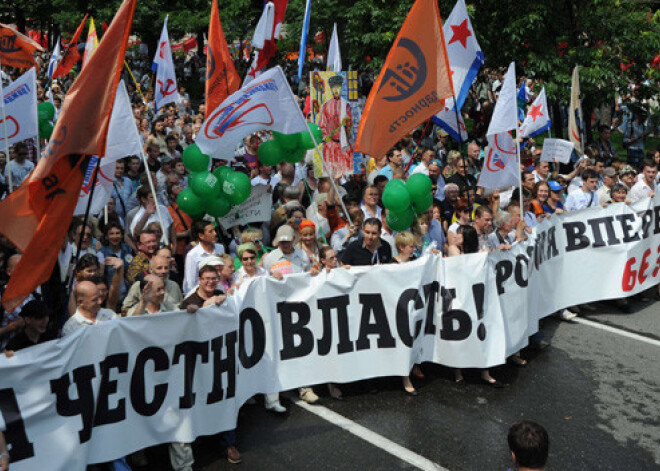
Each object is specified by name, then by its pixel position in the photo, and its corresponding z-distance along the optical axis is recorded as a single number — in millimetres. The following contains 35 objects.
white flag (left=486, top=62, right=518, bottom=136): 9359
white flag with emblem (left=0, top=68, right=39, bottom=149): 9562
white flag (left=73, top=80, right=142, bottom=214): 7977
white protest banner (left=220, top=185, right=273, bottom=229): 8867
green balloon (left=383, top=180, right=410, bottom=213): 8383
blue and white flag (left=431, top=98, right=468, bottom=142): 9984
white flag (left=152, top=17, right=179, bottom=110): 12984
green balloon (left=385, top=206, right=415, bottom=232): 8555
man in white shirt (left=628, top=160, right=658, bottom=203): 11359
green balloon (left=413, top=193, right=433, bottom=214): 8680
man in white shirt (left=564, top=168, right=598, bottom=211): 10953
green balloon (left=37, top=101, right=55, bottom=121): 11734
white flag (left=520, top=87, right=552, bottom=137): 12258
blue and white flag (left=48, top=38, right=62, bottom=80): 18430
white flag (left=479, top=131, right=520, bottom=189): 9633
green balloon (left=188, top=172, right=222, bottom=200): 8172
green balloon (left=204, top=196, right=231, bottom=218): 8359
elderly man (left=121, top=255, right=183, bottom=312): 6656
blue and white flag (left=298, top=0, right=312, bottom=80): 12438
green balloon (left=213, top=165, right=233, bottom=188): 8375
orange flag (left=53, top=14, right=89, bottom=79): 17094
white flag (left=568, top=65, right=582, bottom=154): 14195
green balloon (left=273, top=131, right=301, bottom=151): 9016
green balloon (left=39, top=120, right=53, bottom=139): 11445
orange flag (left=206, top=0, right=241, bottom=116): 9211
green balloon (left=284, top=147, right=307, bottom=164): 9195
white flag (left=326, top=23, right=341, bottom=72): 14141
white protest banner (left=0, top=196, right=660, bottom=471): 5281
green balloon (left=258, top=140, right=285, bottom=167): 9117
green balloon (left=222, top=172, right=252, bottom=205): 8344
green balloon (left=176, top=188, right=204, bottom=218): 8406
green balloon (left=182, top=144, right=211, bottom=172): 8438
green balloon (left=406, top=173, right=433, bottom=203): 8617
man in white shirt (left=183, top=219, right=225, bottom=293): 7797
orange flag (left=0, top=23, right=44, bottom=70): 12430
